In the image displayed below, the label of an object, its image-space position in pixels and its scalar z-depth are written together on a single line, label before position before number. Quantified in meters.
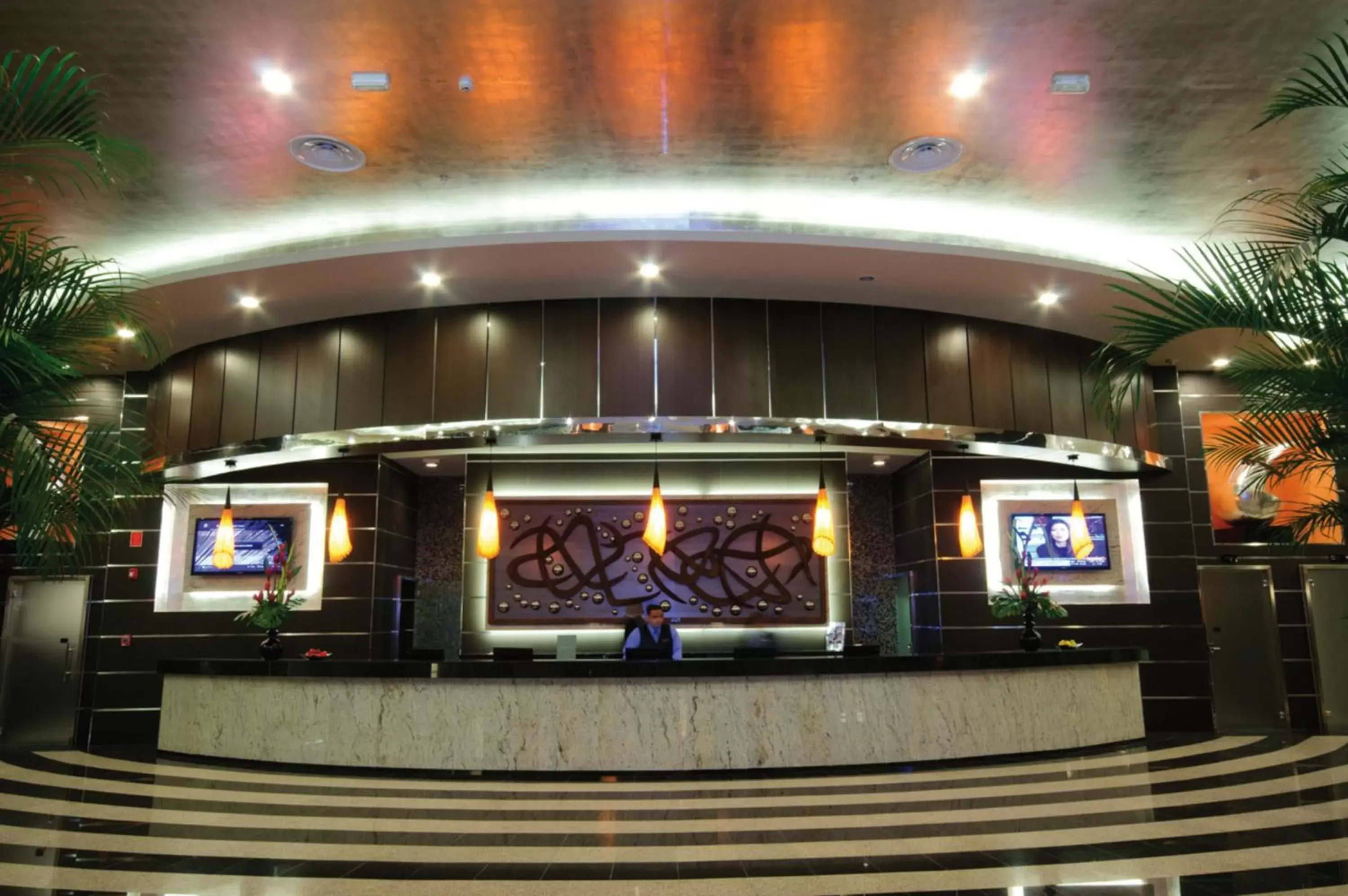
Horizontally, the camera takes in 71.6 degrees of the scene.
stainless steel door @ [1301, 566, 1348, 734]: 10.30
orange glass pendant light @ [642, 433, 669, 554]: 7.90
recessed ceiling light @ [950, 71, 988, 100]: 5.56
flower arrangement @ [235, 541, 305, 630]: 8.45
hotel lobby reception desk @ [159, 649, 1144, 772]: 7.11
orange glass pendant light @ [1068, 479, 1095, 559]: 9.71
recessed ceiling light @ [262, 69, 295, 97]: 5.46
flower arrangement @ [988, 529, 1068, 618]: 8.97
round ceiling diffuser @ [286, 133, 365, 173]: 6.22
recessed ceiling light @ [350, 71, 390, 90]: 5.49
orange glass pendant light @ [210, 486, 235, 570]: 9.29
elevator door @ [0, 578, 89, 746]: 9.89
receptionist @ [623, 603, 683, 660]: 9.02
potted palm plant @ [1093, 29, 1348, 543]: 3.29
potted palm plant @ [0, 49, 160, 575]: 2.97
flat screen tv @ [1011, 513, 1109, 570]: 10.50
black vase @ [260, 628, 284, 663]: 8.20
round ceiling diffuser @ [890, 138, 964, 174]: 6.32
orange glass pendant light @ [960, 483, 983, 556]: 9.66
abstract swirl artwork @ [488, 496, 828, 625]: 9.92
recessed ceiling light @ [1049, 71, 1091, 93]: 5.52
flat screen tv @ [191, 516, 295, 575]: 10.23
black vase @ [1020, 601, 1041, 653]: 8.63
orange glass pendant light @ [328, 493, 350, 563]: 9.23
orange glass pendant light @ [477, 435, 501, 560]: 8.29
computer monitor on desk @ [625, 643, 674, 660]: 7.60
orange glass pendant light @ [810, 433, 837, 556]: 8.13
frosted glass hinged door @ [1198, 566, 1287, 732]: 10.34
